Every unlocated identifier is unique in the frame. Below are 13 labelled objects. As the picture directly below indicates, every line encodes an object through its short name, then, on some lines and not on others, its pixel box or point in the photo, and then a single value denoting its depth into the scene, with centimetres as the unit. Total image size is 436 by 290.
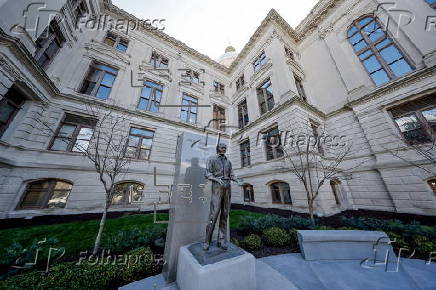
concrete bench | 390
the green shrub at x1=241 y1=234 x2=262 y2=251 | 446
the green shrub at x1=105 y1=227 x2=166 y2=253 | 385
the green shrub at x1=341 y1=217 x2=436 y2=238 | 428
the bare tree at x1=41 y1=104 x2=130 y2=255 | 930
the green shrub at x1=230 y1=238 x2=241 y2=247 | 440
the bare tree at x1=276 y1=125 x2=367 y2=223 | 859
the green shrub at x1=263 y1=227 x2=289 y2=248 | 469
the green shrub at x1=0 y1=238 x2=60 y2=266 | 295
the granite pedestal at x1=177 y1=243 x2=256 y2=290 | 231
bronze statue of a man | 299
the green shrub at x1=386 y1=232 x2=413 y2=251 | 415
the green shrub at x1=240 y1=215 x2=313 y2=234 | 557
